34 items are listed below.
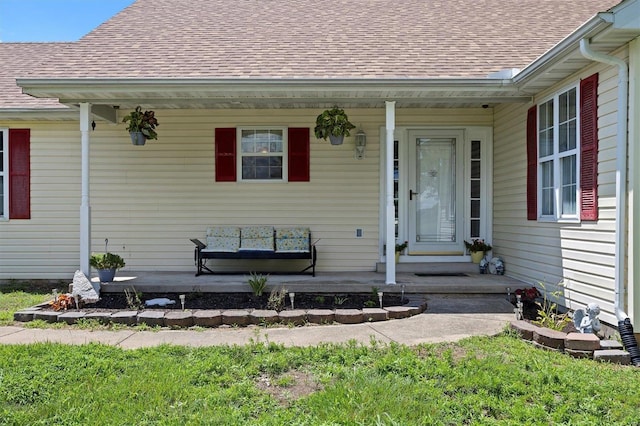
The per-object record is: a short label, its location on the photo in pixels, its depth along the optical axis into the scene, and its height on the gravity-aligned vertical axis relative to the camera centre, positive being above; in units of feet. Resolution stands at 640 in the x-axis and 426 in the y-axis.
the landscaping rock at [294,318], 16.25 -3.62
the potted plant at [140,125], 22.21 +4.22
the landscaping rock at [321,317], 16.37 -3.61
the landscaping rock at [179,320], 16.08 -3.68
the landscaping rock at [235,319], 16.26 -3.67
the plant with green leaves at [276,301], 17.48 -3.33
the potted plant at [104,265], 21.07 -2.36
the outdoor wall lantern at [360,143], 24.07 +3.72
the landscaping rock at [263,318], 16.29 -3.64
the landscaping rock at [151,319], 16.14 -3.67
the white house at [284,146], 20.97 +3.54
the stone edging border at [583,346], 12.66 -3.64
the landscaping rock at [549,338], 13.16 -3.50
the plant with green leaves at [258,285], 19.11 -2.91
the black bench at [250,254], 22.39 -1.94
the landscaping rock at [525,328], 14.01 -3.45
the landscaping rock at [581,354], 12.78 -3.80
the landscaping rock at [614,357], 12.61 -3.82
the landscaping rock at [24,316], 16.69 -3.69
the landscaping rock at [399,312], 16.90 -3.54
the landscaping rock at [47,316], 16.55 -3.66
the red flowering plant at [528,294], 18.31 -3.12
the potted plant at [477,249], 23.93 -1.75
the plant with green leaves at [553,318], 14.55 -3.40
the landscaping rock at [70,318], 16.35 -3.69
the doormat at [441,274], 22.79 -2.92
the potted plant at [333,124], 21.75 +4.23
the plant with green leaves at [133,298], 17.88 -3.47
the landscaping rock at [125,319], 16.29 -3.69
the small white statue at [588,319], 13.85 -3.13
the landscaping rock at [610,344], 13.01 -3.61
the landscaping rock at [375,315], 16.61 -3.59
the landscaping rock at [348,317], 16.37 -3.60
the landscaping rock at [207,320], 16.19 -3.69
